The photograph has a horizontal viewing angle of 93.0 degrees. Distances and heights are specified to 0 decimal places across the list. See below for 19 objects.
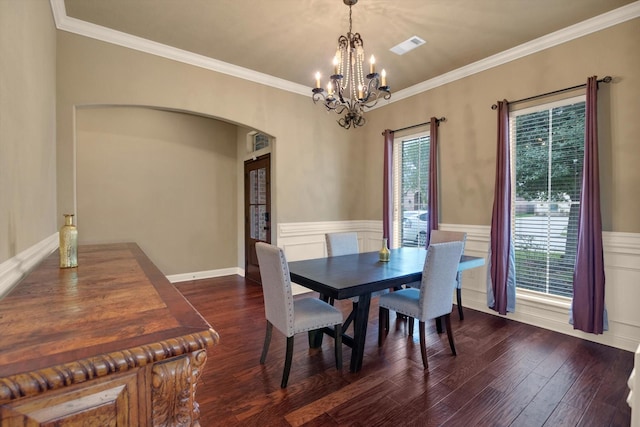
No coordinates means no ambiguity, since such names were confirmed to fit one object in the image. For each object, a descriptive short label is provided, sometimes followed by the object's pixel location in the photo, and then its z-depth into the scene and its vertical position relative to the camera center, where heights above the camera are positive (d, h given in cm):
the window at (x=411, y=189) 445 +32
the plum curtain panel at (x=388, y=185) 471 +40
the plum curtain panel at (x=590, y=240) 277 -29
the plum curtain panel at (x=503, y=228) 340 -20
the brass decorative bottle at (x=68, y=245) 160 -18
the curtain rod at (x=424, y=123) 408 +124
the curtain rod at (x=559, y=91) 283 +122
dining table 219 -52
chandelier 236 +101
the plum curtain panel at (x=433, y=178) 407 +44
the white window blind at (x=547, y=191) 309 +20
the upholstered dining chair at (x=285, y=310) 216 -78
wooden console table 58 -31
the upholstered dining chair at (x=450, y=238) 344 -33
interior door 487 +5
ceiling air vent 322 +181
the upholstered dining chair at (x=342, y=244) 349 -39
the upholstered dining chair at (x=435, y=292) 239 -67
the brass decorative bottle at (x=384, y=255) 301 -44
